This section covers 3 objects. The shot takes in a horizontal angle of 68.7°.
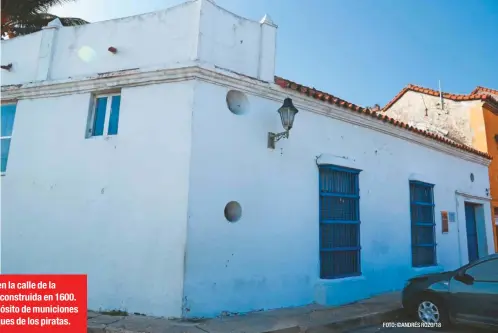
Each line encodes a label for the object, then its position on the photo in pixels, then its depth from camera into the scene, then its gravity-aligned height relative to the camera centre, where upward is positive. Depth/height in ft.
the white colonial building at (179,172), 18.70 +3.30
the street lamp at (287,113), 20.45 +6.65
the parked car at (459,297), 17.70 -2.94
